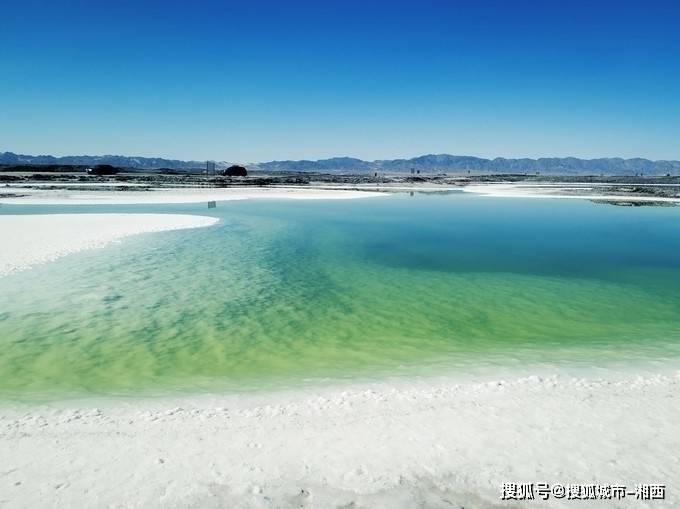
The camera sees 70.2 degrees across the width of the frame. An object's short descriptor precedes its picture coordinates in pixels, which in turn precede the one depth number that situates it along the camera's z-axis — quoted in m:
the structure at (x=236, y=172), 106.49
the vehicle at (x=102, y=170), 108.65
